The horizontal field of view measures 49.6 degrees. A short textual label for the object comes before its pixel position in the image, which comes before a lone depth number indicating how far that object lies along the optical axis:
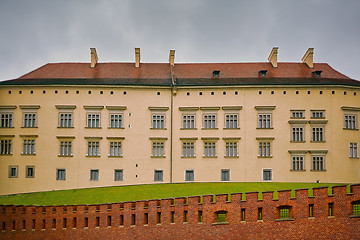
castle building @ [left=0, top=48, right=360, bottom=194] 39.88
